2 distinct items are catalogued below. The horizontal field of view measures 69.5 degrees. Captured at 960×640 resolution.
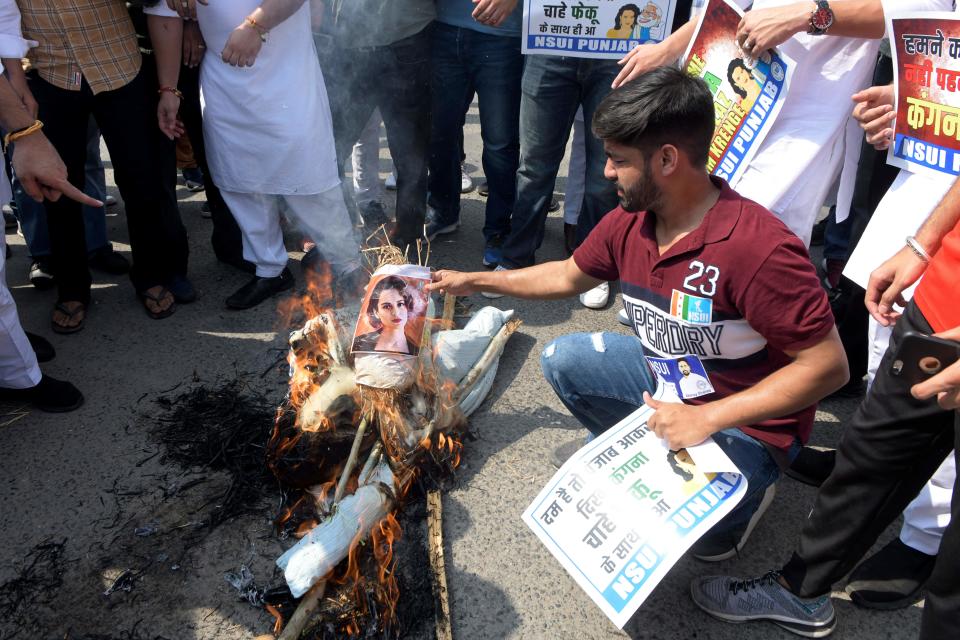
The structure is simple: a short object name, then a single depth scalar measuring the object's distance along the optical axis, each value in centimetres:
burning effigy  250
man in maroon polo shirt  217
